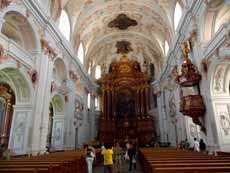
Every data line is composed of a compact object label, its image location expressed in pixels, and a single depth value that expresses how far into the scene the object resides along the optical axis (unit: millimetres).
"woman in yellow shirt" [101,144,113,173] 6535
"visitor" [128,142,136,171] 8381
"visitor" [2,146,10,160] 6066
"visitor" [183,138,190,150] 10777
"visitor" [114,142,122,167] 8446
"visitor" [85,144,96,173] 6509
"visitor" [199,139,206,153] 8602
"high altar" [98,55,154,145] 19266
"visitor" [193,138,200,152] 8617
